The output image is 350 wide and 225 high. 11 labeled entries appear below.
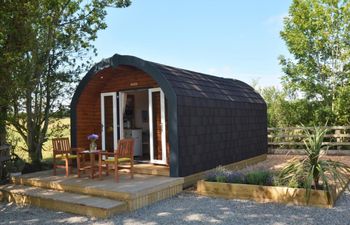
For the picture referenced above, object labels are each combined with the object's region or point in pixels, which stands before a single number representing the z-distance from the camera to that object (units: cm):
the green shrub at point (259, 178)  602
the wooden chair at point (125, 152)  664
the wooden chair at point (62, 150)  728
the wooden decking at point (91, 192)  536
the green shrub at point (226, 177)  630
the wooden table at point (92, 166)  679
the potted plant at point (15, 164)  884
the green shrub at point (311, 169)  519
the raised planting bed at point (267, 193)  525
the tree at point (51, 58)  830
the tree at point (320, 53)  1238
